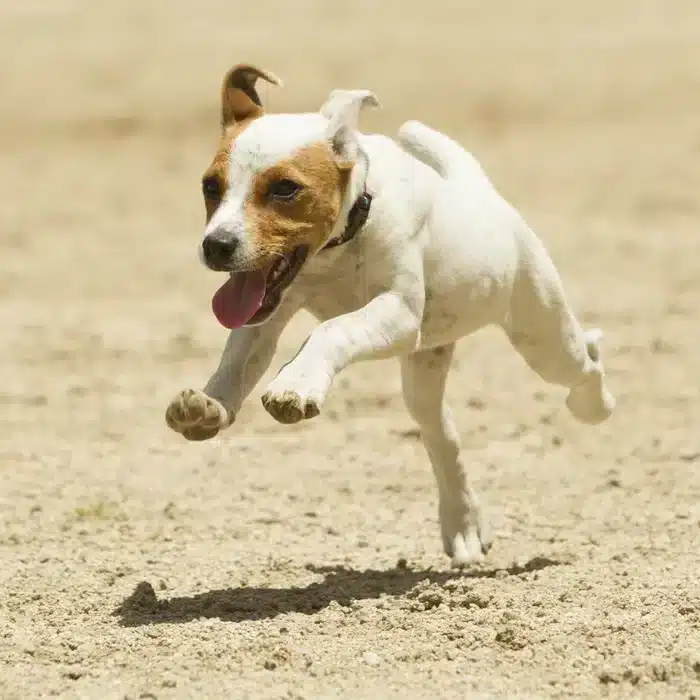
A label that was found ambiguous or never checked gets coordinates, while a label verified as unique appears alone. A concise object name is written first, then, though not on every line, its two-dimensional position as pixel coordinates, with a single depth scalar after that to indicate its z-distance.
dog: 10.30
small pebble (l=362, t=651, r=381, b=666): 10.27
